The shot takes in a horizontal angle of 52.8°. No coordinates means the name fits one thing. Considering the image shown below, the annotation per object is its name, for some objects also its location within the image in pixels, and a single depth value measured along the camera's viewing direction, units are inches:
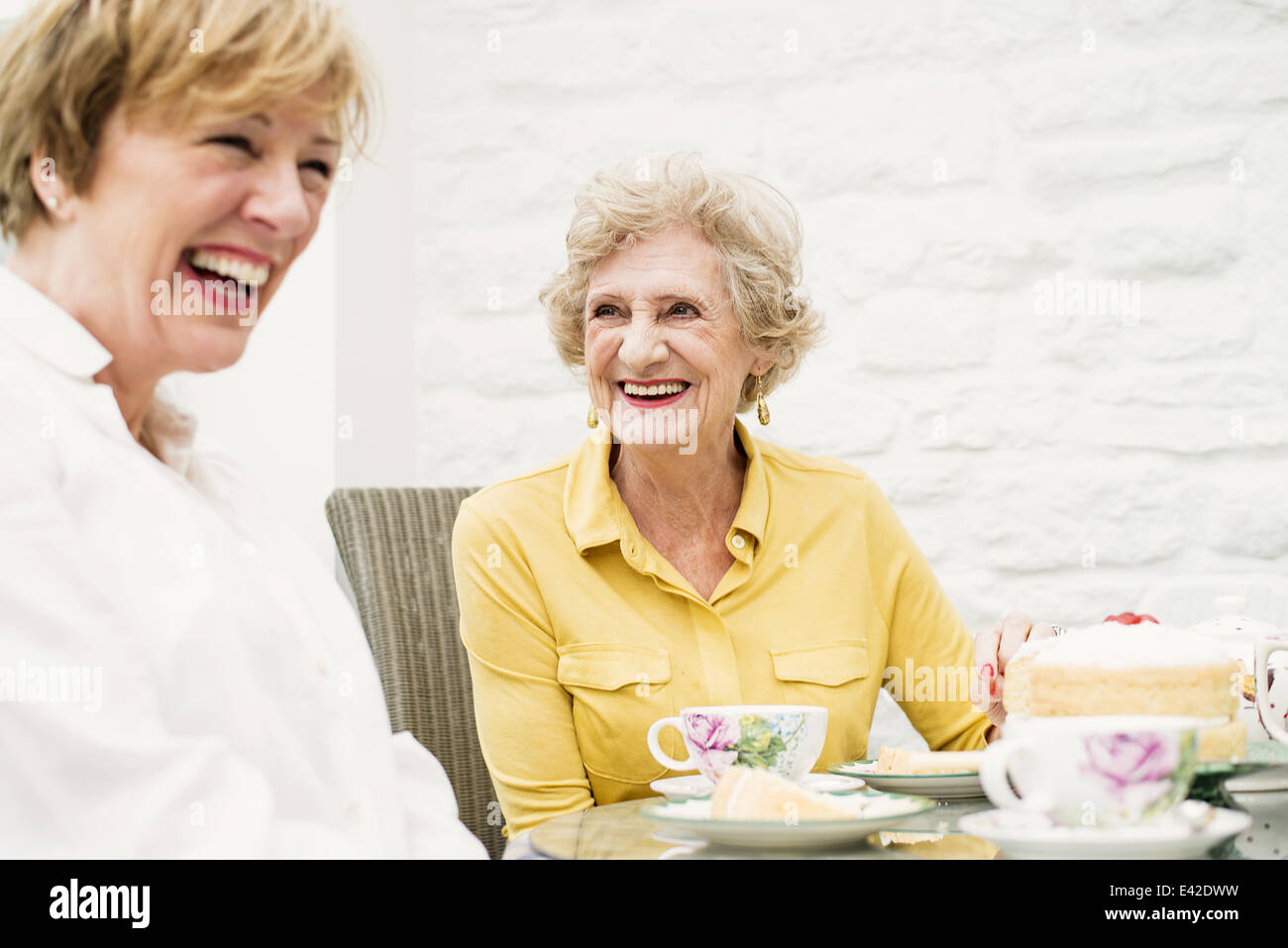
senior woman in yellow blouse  62.9
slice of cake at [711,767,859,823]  34.4
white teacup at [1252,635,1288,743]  43.6
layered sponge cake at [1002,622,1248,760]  37.1
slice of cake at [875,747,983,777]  46.3
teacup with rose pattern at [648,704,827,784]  43.0
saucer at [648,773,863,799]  42.9
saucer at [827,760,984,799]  44.4
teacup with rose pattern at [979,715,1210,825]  30.5
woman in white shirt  26.4
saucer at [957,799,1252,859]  29.6
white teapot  44.8
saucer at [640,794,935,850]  33.0
